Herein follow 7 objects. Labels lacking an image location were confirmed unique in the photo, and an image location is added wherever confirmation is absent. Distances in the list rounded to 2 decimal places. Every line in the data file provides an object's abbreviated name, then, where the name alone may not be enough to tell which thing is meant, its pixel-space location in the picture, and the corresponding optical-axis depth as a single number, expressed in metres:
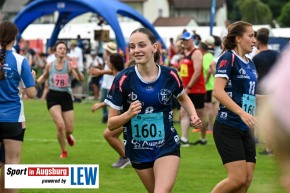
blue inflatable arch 27.17
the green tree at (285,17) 87.93
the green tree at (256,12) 90.69
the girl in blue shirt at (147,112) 6.29
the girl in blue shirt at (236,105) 6.91
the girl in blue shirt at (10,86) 7.47
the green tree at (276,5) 107.94
